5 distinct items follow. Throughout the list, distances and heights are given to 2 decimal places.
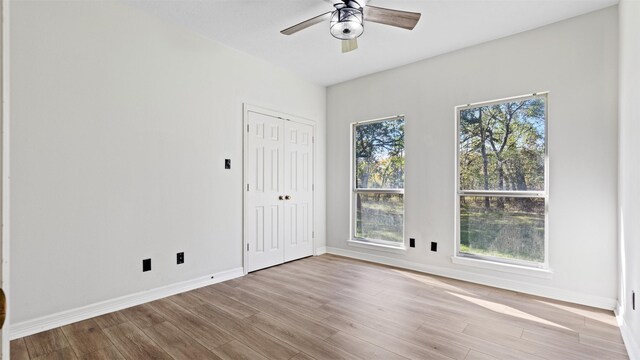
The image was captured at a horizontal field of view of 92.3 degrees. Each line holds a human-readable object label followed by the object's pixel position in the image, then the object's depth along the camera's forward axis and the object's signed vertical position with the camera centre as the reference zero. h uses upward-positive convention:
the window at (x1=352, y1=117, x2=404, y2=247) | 4.19 -0.02
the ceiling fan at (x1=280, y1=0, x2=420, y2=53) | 2.37 +1.29
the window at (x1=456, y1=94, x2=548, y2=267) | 3.13 +0.00
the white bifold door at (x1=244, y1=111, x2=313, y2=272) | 3.85 -0.15
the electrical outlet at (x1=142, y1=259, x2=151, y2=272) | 2.86 -0.80
